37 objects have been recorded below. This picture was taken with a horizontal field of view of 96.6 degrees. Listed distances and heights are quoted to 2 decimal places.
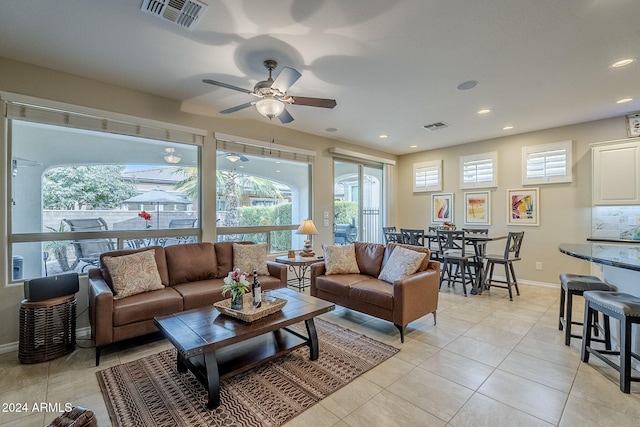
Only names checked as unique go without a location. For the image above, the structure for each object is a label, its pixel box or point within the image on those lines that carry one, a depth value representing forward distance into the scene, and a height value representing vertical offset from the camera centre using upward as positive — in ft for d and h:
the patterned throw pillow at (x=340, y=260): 12.37 -2.11
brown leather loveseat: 9.45 -2.79
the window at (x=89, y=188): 9.70 +0.99
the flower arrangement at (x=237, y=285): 7.54 -1.91
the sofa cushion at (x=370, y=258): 12.24 -1.98
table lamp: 14.51 -0.93
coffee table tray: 7.13 -2.53
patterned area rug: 6.03 -4.28
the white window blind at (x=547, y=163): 15.84 +2.82
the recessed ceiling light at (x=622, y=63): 9.02 +4.80
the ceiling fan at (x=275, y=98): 8.30 +3.57
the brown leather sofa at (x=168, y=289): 8.19 -2.70
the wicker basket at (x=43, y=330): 8.16 -3.42
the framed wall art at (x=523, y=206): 16.93 +0.36
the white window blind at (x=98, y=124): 9.36 +3.38
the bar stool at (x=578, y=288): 8.86 -2.41
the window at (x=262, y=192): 14.32 +1.18
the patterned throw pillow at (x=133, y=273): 9.22 -2.03
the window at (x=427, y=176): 21.13 +2.79
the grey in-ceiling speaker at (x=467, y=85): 10.60 +4.85
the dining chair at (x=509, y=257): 14.05 -2.36
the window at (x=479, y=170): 18.48 +2.82
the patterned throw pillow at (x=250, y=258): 12.21 -1.96
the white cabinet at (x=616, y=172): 13.28 +1.91
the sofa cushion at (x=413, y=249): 10.81 -1.64
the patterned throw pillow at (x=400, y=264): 10.54 -1.97
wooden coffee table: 6.20 -2.82
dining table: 15.01 -2.34
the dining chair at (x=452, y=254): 14.99 -2.33
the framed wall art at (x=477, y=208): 18.81 +0.30
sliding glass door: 19.69 +0.79
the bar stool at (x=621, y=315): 6.62 -2.54
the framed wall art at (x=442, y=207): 20.52 +0.39
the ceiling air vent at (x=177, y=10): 6.49 +4.80
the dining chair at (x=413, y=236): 15.99 -1.32
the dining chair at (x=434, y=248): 16.52 -2.20
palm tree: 13.32 +1.34
